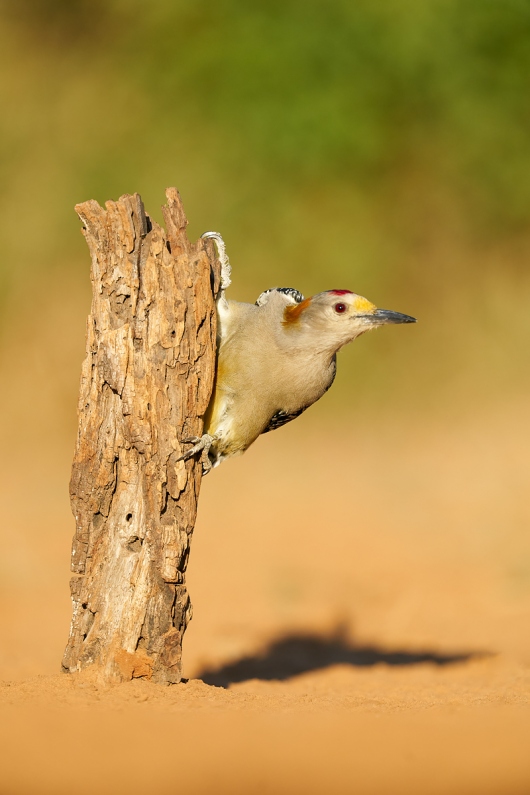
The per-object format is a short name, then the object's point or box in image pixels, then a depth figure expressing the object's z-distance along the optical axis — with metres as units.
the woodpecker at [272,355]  9.59
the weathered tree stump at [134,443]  8.88
